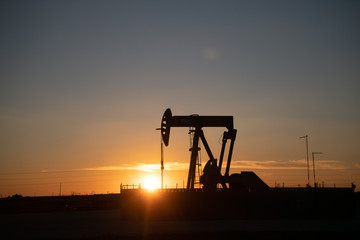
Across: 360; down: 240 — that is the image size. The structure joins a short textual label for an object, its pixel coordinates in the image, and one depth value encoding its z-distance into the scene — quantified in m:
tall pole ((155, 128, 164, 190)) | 34.49
